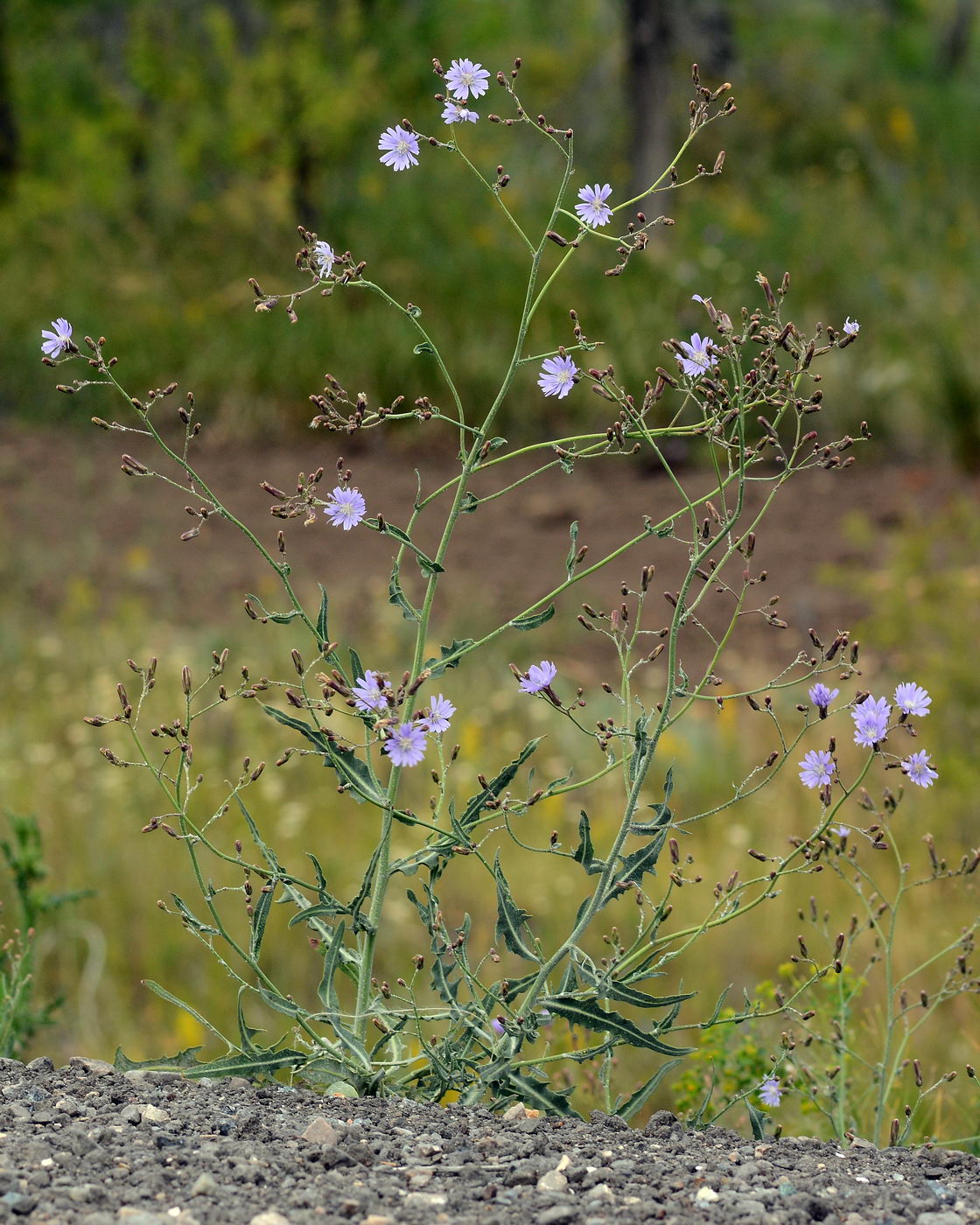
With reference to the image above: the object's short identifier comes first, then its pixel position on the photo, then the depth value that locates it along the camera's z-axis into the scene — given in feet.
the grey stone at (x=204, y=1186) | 7.32
